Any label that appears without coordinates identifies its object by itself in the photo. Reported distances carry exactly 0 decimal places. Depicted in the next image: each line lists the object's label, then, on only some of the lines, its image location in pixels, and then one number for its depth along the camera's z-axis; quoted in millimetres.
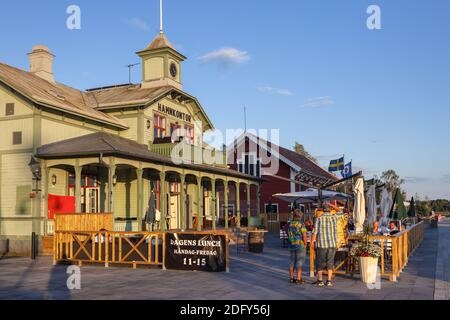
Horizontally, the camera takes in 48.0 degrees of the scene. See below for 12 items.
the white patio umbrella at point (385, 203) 21172
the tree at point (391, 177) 88875
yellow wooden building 20125
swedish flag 46219
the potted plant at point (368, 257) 11180
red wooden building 39906
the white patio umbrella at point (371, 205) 18094
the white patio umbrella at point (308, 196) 24748
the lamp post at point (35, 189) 17844
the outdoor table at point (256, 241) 19078
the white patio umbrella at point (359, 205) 15562
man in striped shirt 10836
